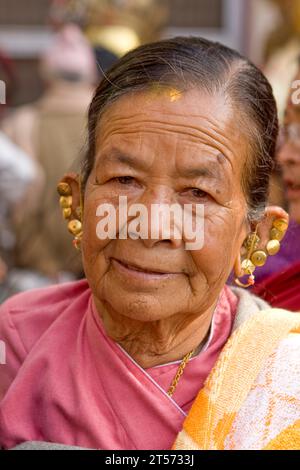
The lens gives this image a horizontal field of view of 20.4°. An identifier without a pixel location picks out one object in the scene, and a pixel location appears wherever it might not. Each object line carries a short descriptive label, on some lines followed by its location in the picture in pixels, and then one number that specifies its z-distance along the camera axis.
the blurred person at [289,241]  2.55
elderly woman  1.84
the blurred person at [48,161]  5.86
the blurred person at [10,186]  5.29
